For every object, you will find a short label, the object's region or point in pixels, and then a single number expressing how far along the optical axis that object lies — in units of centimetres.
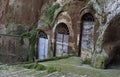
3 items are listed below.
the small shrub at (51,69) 633
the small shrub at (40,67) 654
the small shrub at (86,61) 728
